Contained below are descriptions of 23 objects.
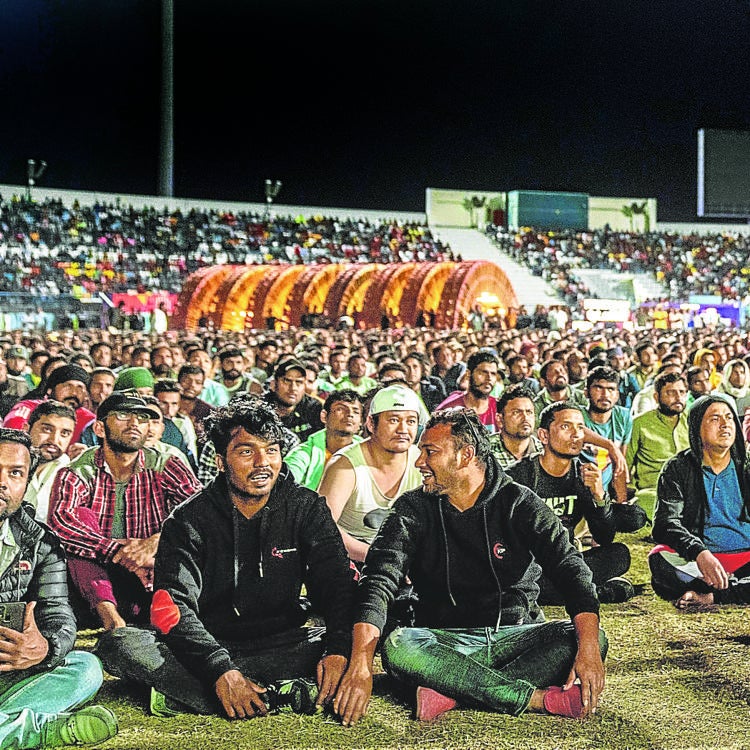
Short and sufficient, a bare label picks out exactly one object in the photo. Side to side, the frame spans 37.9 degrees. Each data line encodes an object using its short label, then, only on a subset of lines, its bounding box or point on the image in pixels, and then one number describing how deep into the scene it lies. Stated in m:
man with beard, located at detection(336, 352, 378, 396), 9.84
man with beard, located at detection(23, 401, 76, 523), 5.37
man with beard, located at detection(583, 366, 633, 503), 7.00
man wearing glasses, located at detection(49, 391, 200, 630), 4.97
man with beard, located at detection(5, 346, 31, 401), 9.54
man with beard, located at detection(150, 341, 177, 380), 10.53
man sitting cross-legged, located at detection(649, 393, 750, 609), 5.57
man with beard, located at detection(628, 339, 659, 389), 11.80
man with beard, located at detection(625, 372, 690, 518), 7.99
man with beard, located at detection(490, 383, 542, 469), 6.09
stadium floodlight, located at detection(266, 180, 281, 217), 46.78
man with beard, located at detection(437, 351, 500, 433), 7.95
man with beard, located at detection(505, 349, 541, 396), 10.56
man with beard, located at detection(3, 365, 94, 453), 6.90
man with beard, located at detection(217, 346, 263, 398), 9.88
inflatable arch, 29.97
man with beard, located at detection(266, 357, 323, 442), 7.76
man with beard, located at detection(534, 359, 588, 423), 8.59
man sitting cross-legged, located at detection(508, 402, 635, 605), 5.35
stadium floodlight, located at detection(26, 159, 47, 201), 40.31
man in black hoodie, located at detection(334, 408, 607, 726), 4.01
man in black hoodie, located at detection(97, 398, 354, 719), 4.02
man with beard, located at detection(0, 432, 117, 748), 3.77
